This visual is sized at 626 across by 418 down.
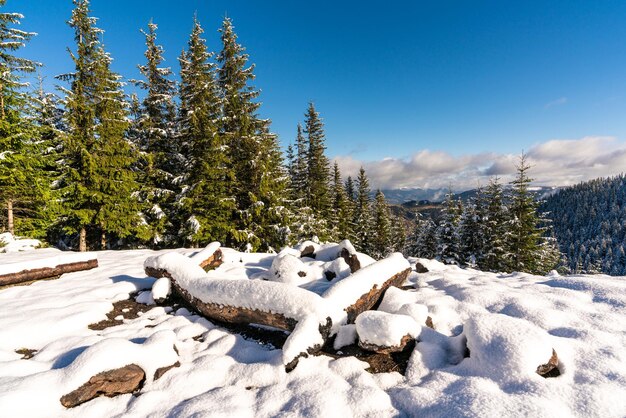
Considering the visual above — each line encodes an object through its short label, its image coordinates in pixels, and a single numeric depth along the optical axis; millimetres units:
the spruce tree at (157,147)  17281
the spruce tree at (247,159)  16969
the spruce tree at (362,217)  37656
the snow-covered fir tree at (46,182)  14438
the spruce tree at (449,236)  25812
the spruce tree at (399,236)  48769
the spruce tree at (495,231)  21703
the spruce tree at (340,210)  32281
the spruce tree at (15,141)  13031
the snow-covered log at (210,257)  8164
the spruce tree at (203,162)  16219
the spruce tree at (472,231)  24234
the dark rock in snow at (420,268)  8562
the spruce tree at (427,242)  33525
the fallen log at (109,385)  3326
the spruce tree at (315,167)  28578
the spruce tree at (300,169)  29391
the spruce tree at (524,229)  20719
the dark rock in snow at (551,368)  3496
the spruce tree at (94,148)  15078
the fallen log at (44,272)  7047
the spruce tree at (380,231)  37594
